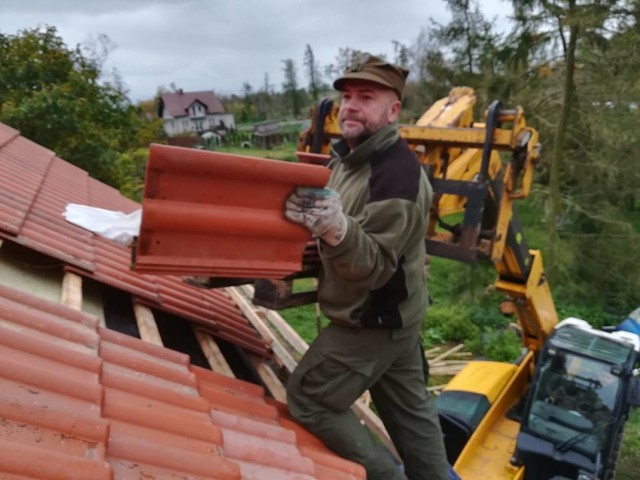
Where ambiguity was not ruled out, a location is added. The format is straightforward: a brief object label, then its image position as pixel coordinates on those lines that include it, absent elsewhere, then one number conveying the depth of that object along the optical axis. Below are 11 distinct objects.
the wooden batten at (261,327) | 3.76
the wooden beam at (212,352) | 2.98
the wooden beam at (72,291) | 2.67
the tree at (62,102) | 12.53
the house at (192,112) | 65.56
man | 2.34
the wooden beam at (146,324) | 2.84
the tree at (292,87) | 70.69
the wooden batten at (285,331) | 5.21
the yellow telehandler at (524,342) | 4.62
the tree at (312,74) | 69.98
